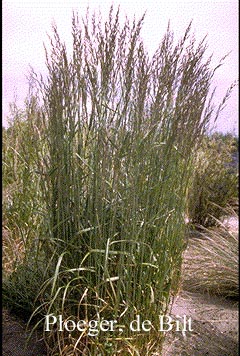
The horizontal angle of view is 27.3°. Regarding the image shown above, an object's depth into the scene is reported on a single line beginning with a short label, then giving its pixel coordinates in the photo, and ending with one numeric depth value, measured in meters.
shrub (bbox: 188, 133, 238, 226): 6.46
